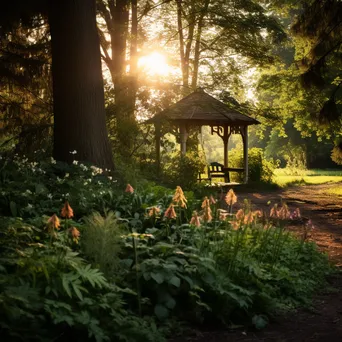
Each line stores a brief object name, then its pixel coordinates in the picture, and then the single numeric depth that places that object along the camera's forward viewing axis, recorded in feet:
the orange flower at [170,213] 17.33
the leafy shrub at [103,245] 15.25
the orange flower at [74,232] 14.53
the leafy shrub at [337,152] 48.62
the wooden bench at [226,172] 78.18
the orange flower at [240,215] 18.75
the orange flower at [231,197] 18.64
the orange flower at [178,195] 17.77
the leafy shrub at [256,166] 80.69
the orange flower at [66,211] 14.79
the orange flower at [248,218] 19.34
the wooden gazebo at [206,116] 72.74
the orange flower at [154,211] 18.76
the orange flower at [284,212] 20.12
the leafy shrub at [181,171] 45.91
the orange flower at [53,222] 14.21
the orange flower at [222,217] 21.26
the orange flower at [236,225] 19.29
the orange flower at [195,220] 17.13
